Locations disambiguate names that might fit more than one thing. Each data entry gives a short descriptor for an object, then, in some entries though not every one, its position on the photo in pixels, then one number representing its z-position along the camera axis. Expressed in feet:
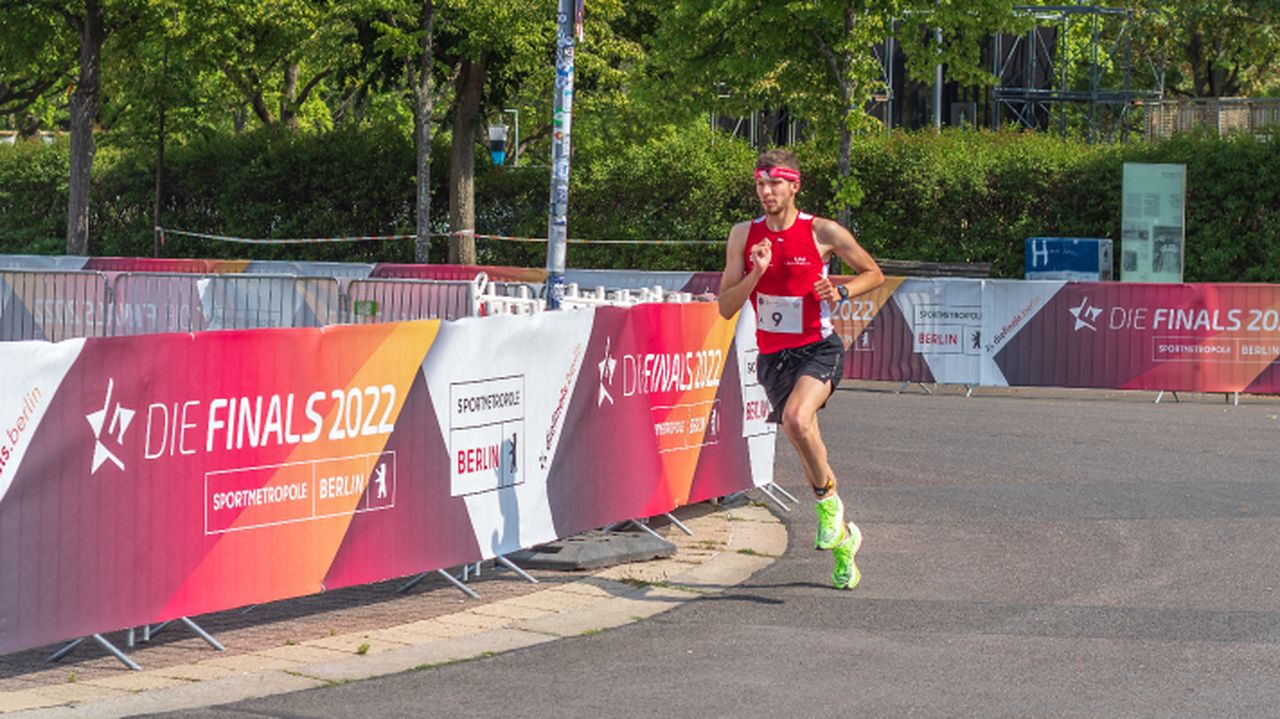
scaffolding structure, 156.35
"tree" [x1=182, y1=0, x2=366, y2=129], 119.85
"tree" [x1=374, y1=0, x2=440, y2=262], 116.06
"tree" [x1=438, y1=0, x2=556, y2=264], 115.75
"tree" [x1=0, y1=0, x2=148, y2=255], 132.57
